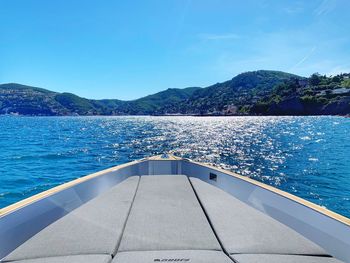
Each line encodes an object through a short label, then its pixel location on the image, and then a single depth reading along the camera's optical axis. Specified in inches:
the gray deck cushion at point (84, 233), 91.5
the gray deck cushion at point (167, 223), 97.3
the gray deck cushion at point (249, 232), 95.2
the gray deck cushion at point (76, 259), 84.5
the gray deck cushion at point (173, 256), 85.2
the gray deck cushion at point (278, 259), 86.4
